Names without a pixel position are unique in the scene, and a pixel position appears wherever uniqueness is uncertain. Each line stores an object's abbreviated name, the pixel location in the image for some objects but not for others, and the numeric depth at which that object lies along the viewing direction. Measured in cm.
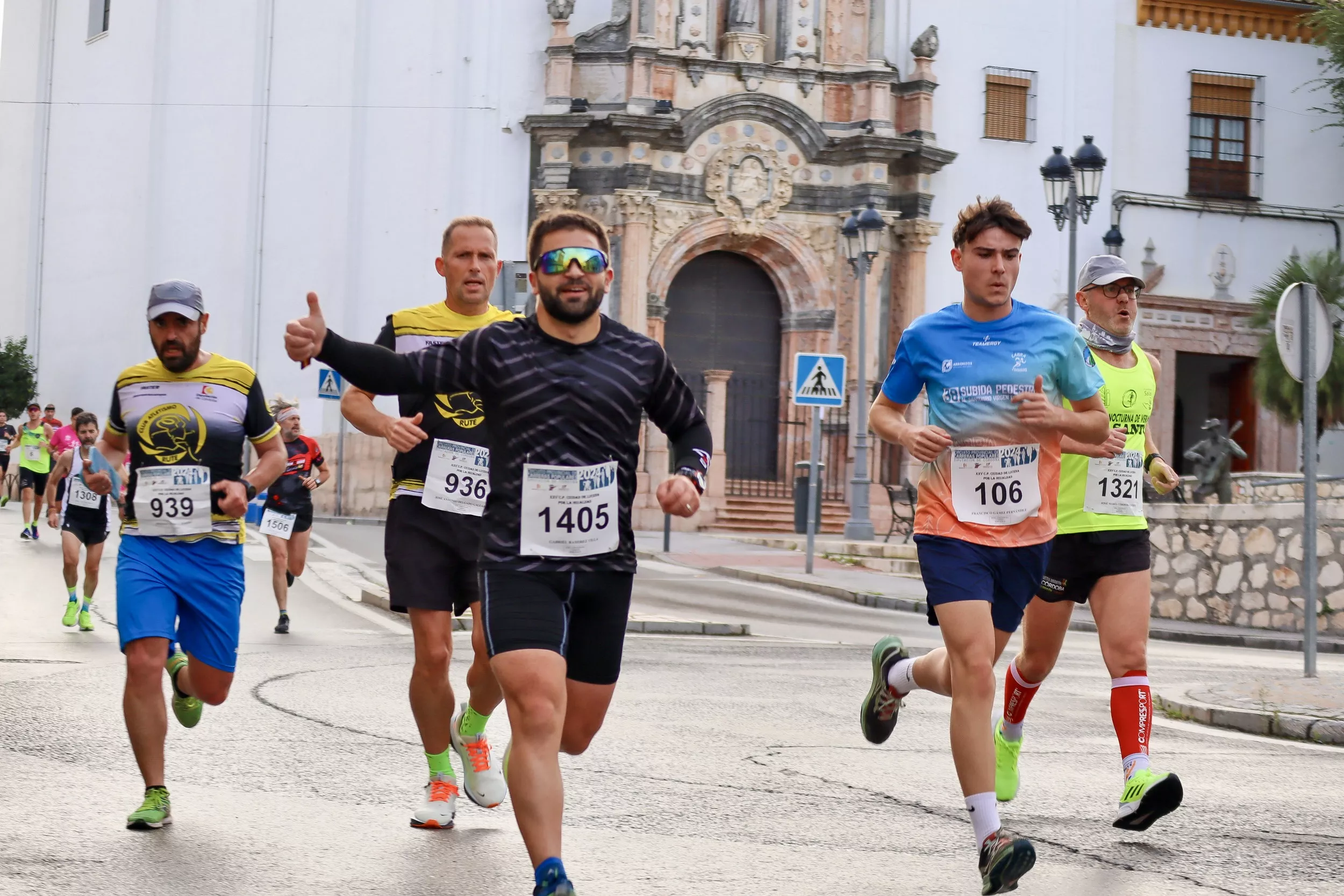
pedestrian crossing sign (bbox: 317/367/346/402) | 2836
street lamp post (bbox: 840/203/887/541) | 2709
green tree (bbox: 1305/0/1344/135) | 3469
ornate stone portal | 3312
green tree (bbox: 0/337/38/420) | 3725
